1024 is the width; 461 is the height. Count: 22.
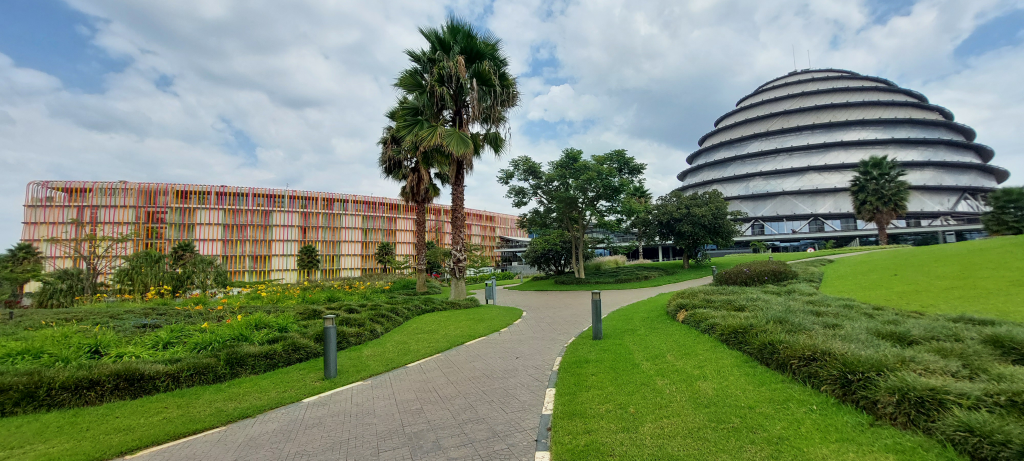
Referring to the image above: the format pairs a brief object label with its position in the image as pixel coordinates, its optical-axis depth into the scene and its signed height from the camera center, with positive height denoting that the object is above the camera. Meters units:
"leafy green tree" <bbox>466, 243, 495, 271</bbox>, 39.47 -0.48
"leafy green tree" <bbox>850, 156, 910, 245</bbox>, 36.91 +4.71
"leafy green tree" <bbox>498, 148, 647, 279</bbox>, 26.92 +4.41
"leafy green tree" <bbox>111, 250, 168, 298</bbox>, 18.67 -0.42
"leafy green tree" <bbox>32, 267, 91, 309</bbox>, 18.28 -0.97
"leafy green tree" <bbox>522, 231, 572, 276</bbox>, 31.72 -0.36
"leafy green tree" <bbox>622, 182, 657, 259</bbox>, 29.09 +2.12
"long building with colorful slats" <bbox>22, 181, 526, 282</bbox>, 54.56 +6.62
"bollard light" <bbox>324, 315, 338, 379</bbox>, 6.60 -1.55
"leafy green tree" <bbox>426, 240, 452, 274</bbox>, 41.75 +0.06
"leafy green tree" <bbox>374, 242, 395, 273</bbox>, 59.72 +0.56
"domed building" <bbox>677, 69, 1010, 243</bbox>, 49.41 +11.26
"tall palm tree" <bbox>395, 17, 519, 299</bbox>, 15.05 +6.27
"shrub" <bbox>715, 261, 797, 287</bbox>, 15.23 -1.11
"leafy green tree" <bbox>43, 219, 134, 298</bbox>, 19.22 +0.52
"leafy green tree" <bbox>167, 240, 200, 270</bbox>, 20.55 +1.00
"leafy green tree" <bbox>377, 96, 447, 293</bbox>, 20.45 +4.20
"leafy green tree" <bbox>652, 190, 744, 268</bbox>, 29.98 +1.99
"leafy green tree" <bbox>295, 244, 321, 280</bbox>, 58.47 +0.42
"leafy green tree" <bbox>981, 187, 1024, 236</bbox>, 24.58 +1.60
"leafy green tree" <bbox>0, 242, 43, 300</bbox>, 23.55 -0.05
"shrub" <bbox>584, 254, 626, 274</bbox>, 34.44 -1.10
